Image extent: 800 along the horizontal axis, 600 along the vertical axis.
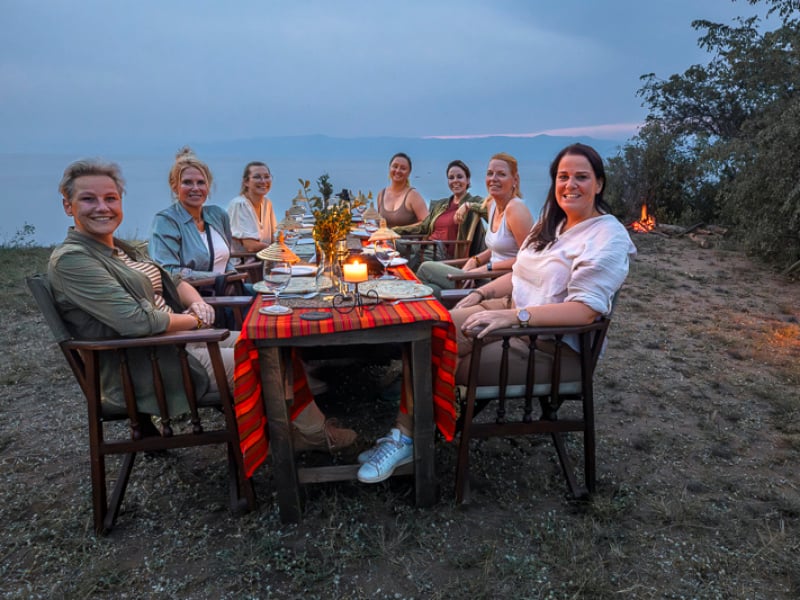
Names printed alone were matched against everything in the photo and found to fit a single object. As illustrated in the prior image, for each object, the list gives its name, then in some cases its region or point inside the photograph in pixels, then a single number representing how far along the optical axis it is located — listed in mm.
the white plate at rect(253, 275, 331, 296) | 2343
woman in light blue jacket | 3096
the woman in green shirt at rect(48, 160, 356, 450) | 1844
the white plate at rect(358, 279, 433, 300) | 2172
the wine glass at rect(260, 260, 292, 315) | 2008
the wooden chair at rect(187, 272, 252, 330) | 2672
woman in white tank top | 3344
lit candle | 2012
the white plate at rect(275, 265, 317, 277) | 2680
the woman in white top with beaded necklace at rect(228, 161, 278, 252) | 4473
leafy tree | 6352
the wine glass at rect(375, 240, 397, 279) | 2807
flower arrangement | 2346
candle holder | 2030
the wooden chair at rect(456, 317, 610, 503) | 2047
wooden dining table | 1871
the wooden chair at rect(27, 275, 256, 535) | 1812
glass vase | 2402
